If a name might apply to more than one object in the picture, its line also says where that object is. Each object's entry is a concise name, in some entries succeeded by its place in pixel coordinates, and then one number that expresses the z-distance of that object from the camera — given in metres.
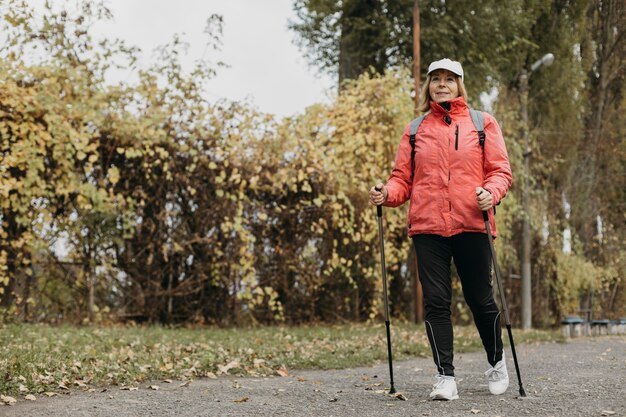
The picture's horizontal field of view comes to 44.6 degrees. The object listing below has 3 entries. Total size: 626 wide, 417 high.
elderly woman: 5.02
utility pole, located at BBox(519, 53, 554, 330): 17.44
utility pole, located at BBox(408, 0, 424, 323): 14.45
